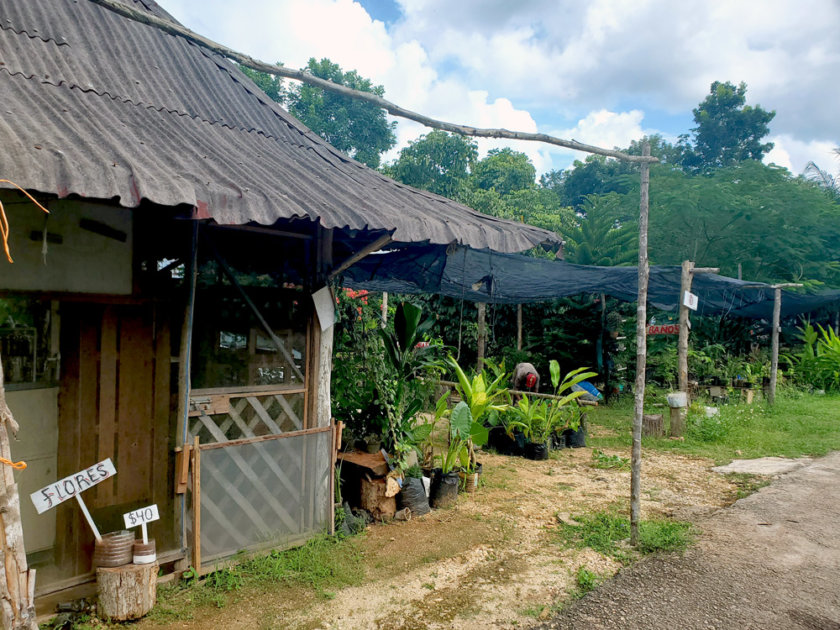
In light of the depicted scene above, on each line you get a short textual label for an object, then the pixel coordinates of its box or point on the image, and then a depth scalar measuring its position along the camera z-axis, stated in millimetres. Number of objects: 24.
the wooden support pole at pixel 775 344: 10602
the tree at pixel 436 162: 24078
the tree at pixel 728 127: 24484
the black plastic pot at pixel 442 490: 5168
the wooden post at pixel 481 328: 10625
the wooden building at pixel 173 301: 3363
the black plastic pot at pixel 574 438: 7781
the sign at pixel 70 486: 2992
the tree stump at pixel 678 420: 8367
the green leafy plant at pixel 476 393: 5941
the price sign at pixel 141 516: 3268
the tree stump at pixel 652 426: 8445
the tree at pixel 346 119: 27844
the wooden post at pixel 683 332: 8367
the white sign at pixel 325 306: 4230
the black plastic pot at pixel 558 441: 7660
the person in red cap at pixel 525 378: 9102
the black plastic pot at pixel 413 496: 4895
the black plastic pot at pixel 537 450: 7086
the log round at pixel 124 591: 3137
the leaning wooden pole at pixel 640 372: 4336
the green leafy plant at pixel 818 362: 13055
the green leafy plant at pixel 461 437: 5379
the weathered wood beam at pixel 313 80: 2436
